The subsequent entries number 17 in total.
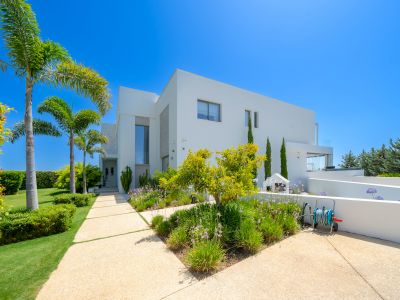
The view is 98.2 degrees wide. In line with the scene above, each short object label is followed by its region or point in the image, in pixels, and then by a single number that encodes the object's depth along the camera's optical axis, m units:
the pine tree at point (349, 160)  30.71
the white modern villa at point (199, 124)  11.93
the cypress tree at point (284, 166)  15.89
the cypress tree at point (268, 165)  15.23
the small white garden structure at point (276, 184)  11.00
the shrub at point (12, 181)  15.42
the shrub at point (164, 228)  5.02
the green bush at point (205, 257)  3.10
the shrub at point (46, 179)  21.16
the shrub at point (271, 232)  4.32
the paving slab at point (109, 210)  7.87
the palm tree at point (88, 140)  13.86
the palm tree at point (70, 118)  10.18
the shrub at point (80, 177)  15.60
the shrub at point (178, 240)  4.08
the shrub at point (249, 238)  3.76
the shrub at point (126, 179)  14.59
